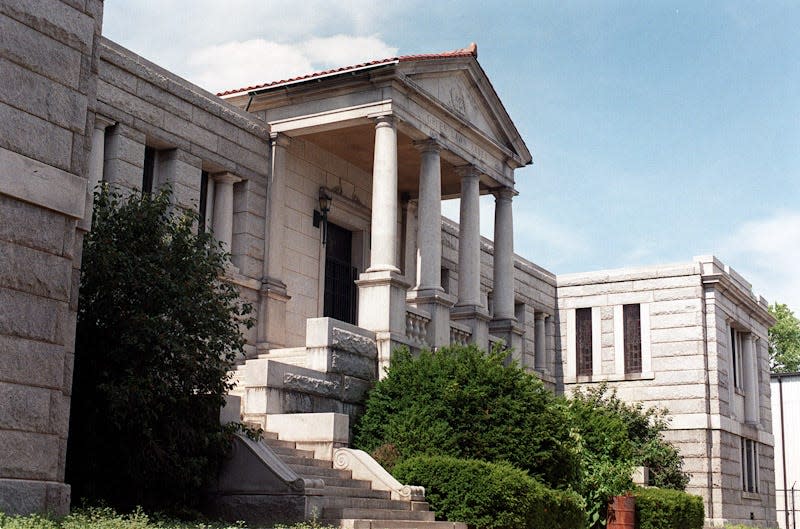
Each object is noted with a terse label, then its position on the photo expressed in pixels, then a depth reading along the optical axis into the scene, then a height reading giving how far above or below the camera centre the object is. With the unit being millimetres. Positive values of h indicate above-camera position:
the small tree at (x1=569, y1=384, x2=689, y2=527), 20891 +253
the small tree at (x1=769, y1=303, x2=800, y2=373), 63250 +7629
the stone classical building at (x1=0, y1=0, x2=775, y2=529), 11016 +3954
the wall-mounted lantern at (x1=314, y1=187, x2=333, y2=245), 23891 +5489
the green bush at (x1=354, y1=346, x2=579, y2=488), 17859 +804
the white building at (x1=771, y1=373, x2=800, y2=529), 47094 +1804
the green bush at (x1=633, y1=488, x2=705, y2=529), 22578 -871
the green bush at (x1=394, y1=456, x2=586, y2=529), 15578 -400
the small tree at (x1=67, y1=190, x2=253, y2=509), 13383 +1103
